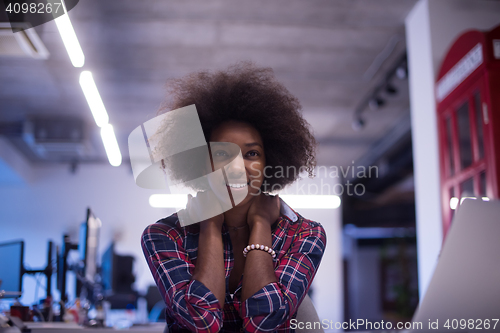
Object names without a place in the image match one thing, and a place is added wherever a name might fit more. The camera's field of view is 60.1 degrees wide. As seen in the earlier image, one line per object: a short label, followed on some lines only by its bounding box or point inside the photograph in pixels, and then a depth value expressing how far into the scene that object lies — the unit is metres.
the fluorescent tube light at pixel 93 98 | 4.34
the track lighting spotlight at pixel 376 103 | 4.32
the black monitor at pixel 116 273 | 3.23
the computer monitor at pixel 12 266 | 2.19
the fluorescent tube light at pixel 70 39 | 3.14
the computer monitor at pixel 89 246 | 2.54
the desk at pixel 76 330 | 1.67
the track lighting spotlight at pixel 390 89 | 4.05
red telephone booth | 2.31
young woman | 1.11
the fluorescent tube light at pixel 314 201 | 2.06
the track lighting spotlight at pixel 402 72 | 3.73
